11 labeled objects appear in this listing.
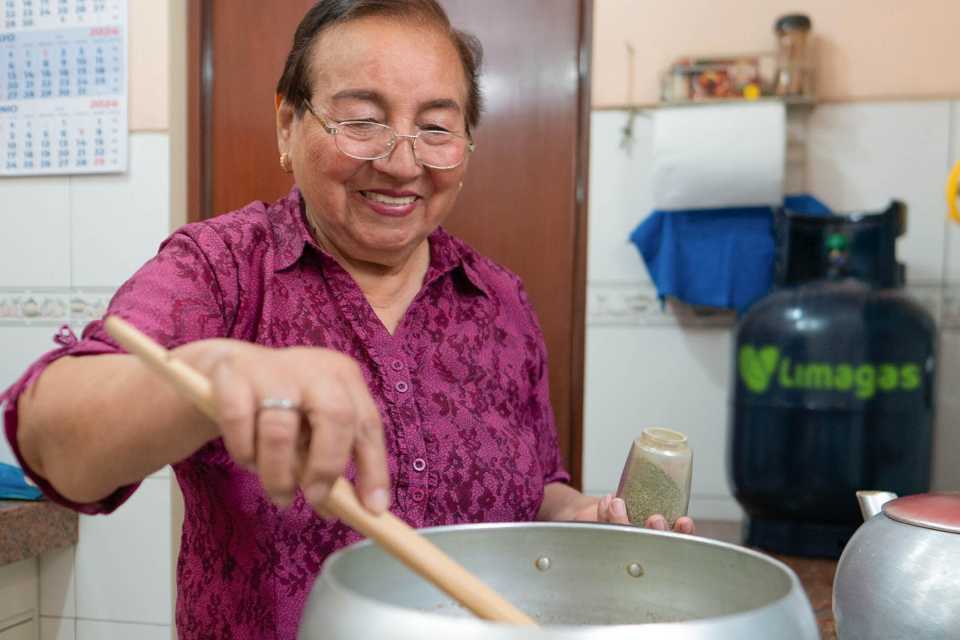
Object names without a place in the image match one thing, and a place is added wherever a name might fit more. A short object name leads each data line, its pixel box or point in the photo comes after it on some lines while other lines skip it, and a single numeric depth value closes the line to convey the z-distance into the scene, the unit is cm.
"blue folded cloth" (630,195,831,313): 196
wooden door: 213
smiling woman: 93
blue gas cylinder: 154
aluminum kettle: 66
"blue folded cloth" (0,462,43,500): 192
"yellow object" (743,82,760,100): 194
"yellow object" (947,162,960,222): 104
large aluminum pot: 53
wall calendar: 208
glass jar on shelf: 189
